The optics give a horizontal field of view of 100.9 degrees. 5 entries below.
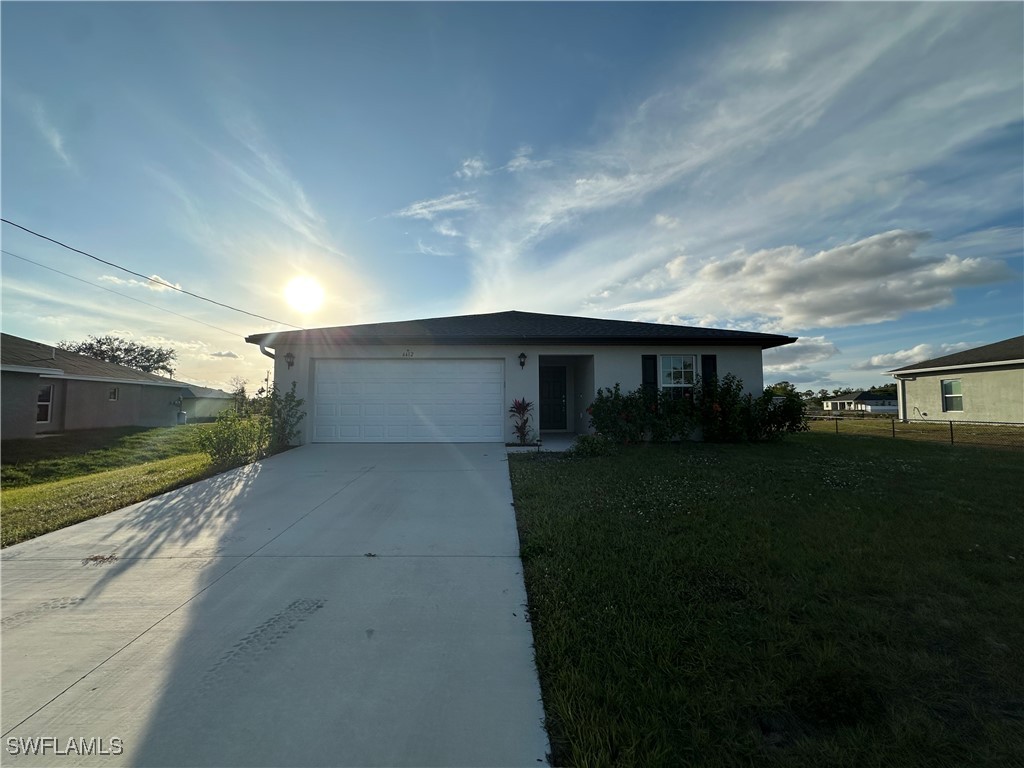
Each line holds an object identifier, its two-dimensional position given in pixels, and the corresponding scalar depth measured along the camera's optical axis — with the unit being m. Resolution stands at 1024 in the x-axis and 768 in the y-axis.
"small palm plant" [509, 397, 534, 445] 10.46
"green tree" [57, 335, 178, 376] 38.41
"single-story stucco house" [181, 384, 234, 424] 32.12
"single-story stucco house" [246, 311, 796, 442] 10.62
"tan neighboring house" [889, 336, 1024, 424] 15.39
